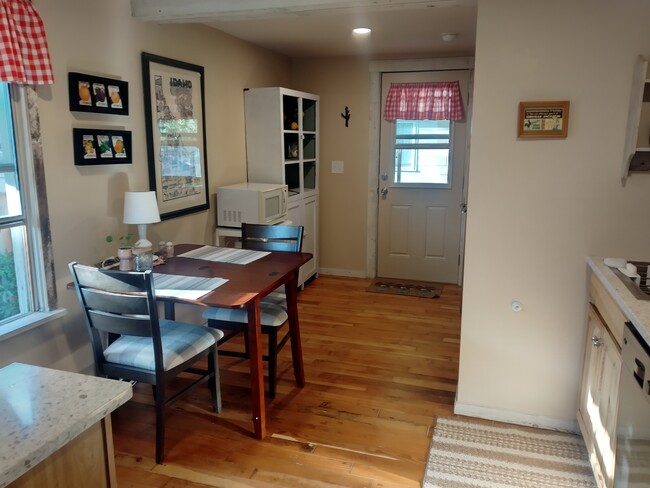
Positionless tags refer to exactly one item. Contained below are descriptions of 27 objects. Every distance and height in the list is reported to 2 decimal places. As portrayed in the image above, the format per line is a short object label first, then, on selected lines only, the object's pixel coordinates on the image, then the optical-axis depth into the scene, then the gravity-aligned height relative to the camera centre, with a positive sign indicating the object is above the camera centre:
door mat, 4.78 -1.30
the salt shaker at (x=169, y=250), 2.88 -0.55
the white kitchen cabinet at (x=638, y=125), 2.11 +0.13
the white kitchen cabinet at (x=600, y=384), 1.79 -0.90
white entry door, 4.91 -0.40
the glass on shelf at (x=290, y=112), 4.58 +0.38
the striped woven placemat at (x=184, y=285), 2.20 -0.60
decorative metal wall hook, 5.10 +0.39
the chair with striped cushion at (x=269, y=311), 2.76 -0.86
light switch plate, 5.24 -0.13
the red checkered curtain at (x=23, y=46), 2.07 +0.45
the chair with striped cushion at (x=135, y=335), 2.05 -0.84
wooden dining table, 2.19 -0.60
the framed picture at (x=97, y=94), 2.48 +0.30
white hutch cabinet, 4.26 +0.06
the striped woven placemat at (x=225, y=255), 2.82 -0.58
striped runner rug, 2.14 -1.36
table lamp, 2.66 -0.30
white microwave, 3.73 -0.38
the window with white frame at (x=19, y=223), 2.23 -0.31
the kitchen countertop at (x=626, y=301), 1.51 -0.49
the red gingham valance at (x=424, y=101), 4.78 +0.50
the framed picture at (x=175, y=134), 3.08 +0.13
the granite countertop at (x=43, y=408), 0.85 -0.49
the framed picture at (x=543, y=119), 2.25 +0.16
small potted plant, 2.52 -0.52
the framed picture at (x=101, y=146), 2.54 +0.04
